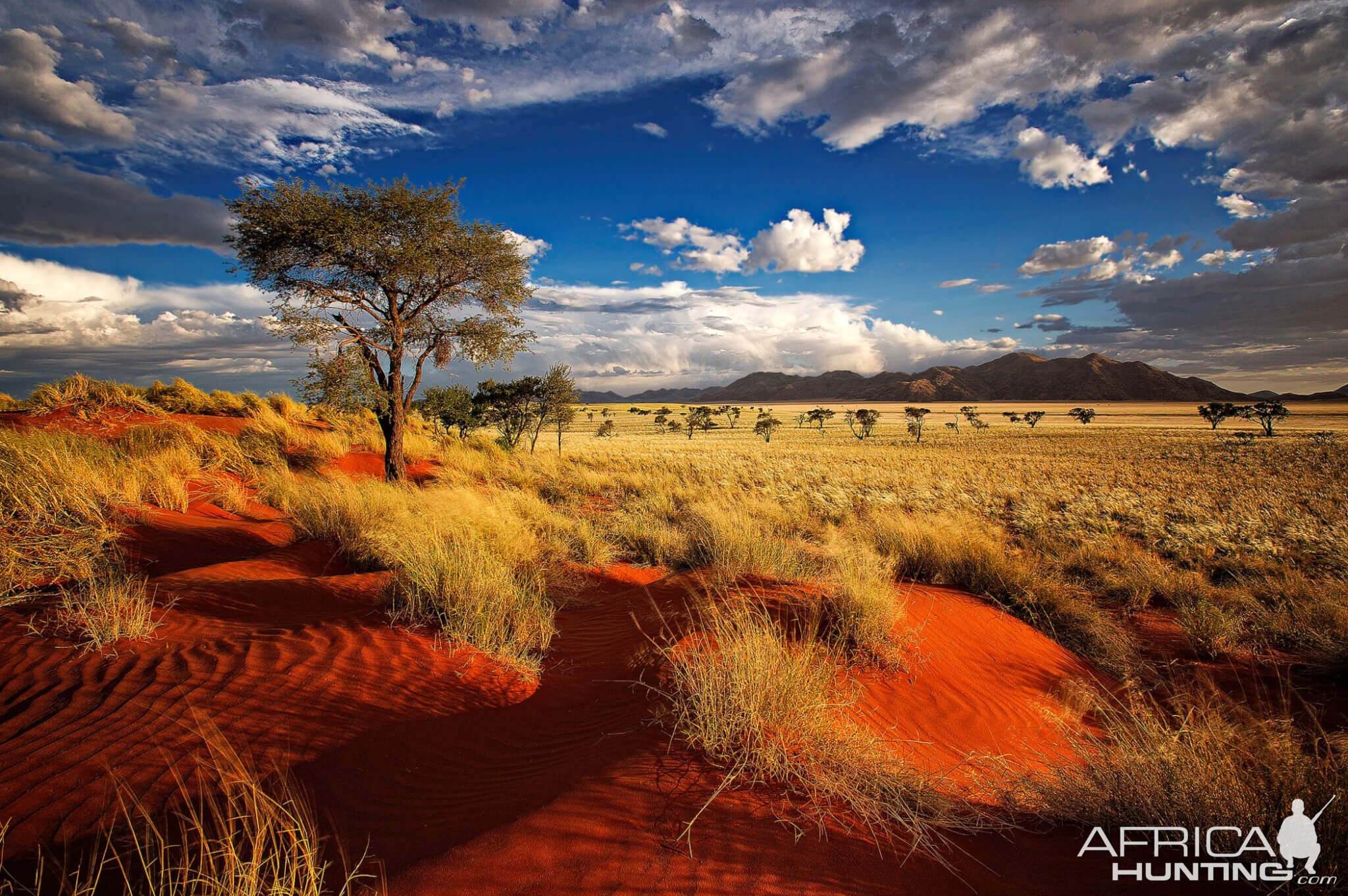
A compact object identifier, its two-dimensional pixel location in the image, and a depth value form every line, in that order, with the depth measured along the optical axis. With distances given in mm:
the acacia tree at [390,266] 13203
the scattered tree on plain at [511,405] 29328
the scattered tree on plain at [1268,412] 49656
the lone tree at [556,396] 28812
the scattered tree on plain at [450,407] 30078
